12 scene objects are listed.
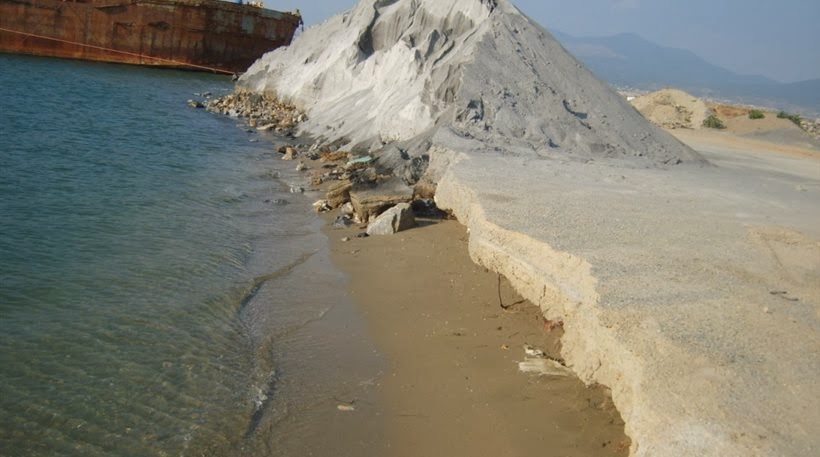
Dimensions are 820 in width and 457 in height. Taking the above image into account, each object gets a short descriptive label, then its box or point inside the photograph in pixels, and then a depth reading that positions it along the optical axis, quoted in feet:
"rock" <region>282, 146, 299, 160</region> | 44.24
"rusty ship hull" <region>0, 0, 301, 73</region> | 98.02
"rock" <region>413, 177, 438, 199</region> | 30.45
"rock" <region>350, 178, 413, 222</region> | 28.50
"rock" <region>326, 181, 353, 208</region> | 31.17
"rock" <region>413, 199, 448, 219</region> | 28.19
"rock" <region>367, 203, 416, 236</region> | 26.48
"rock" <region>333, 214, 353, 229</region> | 28.25
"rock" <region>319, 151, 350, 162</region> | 42.75
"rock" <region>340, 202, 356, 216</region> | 29.81
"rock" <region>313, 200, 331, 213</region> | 31.09
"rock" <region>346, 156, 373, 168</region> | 39.04
